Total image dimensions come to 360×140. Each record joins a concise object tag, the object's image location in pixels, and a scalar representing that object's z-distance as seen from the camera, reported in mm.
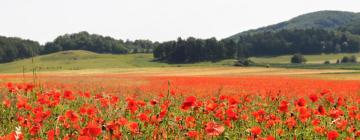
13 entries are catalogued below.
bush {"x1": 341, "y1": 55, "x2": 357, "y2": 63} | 118462
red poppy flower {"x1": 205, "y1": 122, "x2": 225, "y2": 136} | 3967
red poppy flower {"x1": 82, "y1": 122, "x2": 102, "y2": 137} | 4142
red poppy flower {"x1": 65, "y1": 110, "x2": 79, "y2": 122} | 5414
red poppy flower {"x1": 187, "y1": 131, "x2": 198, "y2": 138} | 4622
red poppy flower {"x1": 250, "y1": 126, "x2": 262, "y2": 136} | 4410
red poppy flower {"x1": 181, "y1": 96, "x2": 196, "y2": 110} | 5457
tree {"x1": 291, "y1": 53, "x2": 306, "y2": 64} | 122375
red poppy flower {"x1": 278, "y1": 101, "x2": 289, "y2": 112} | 5690
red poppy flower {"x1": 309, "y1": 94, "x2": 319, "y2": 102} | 5978
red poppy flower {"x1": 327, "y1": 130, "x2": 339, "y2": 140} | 4199
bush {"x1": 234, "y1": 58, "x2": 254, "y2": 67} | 101456
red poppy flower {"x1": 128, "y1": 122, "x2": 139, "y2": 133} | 4664
